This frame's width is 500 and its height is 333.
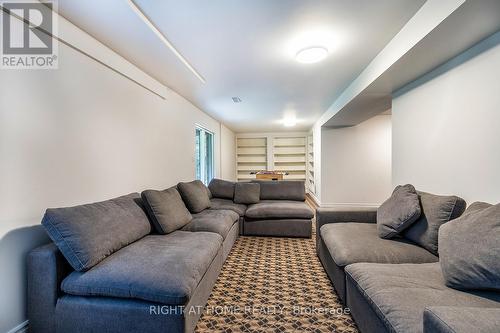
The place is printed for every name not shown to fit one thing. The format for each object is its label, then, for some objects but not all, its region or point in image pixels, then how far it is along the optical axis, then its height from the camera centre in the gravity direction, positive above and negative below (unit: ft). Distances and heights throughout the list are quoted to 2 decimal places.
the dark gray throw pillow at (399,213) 6.28 -1.37
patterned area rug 5.43 -3.78
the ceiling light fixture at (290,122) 20.44 +4.16
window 17.78 +0.92
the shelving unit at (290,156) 28.96 +1.20
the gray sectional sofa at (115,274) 4.39 -2.27
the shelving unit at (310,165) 26.13 +0.05
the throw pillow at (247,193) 13.66 -1.69
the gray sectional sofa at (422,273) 2.94 -2.17
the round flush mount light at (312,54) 7.40 +3.72
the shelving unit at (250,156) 29.45 +1.23
